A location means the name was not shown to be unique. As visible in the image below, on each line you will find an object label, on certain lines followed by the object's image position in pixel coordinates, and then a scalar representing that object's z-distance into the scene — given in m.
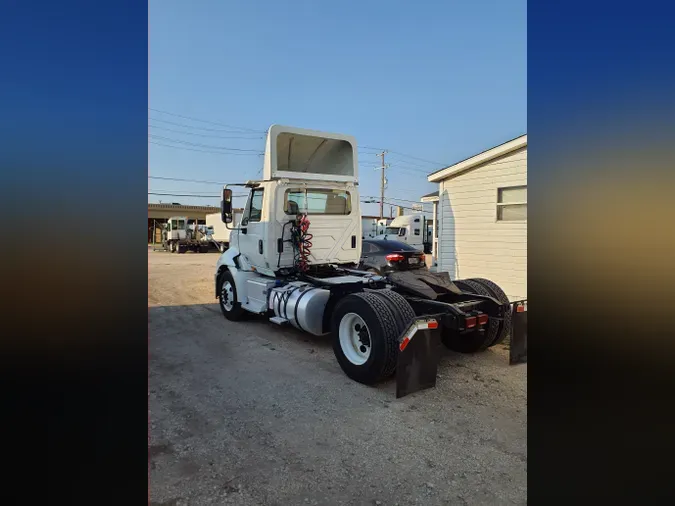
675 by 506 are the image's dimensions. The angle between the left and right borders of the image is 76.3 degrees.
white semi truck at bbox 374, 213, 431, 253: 28.20
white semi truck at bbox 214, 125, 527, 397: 4.62
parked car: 11.20
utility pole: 48.12
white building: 9.31
